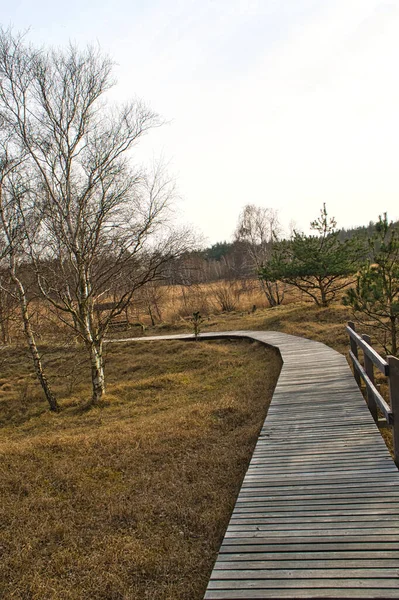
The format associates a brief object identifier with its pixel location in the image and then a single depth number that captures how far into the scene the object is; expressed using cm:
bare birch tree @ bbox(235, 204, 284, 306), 3616
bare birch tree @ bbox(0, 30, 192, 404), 1101
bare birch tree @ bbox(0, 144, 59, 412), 1180
